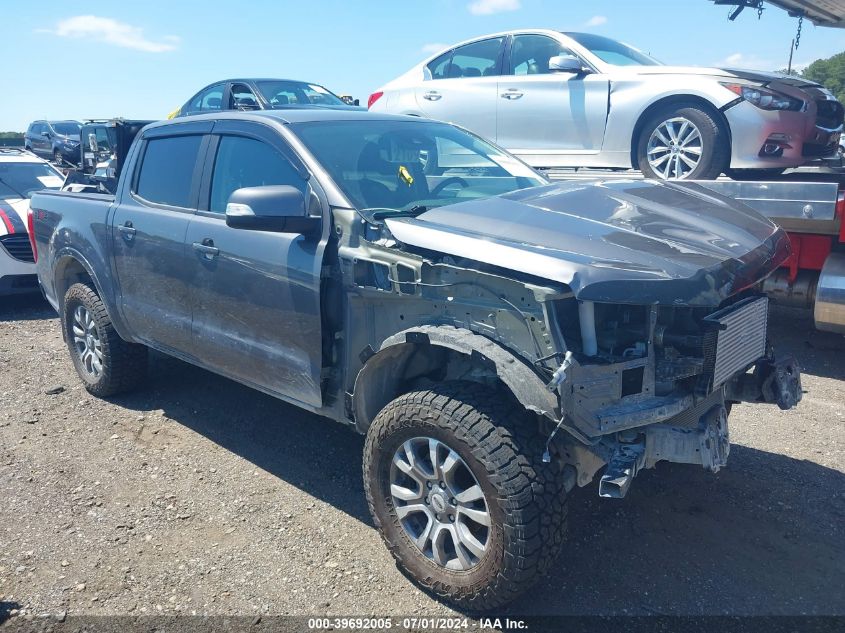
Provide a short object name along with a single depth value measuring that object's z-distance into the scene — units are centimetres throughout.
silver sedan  562
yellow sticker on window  368
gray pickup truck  264
